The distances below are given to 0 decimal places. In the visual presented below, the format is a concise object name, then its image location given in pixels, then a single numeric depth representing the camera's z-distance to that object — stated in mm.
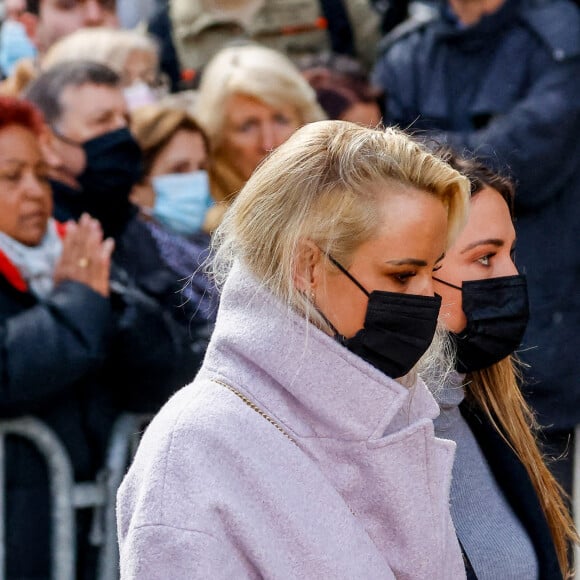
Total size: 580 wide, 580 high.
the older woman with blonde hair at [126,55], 9789
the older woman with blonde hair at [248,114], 9336
